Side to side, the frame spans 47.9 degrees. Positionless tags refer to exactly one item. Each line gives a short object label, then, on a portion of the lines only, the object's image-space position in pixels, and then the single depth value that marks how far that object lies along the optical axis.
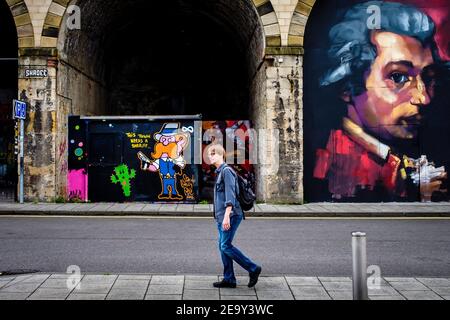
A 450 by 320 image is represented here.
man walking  6.02
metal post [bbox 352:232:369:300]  4.45
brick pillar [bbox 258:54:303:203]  15.47
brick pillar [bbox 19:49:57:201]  15.62
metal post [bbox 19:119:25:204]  15.42
